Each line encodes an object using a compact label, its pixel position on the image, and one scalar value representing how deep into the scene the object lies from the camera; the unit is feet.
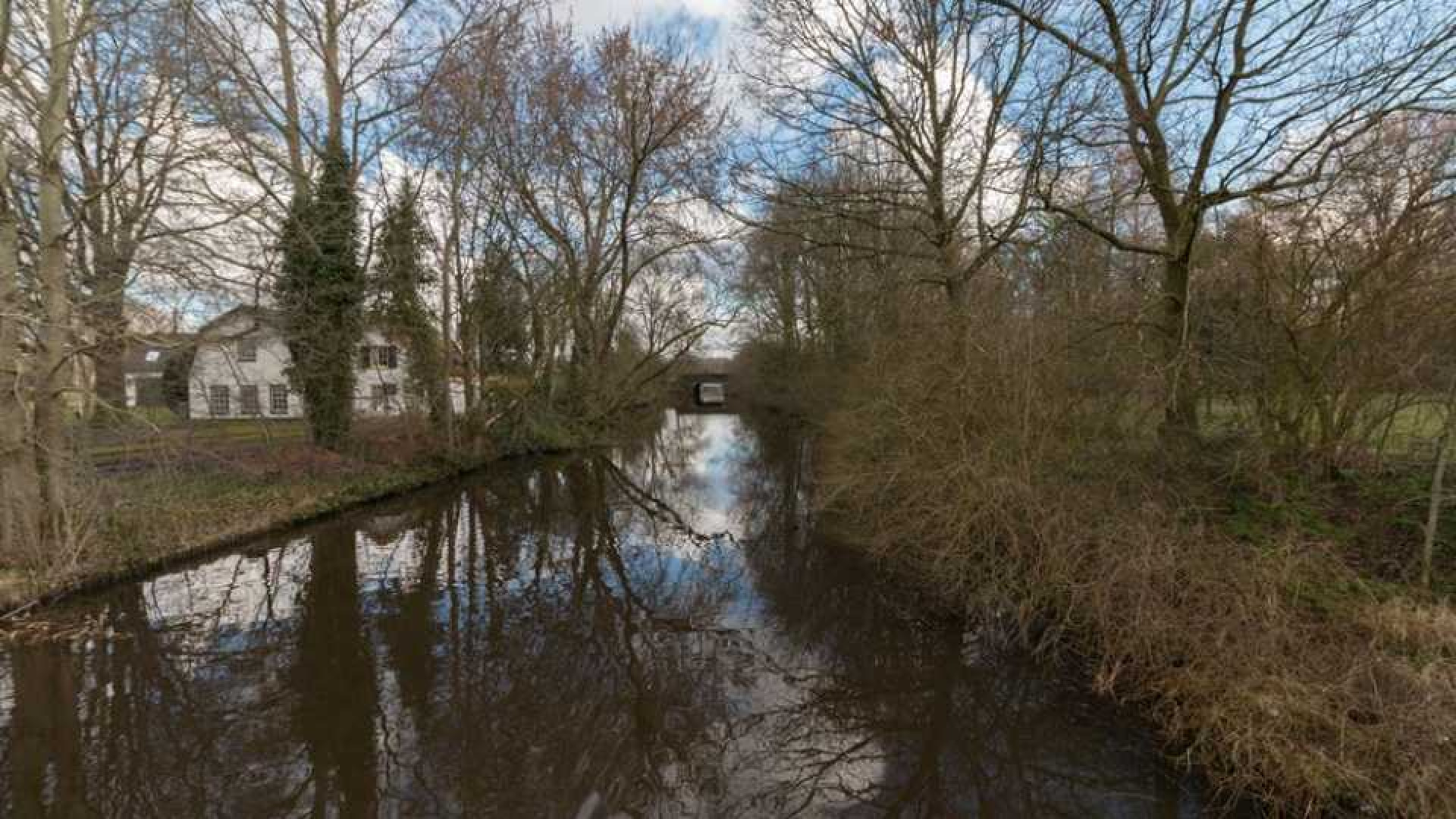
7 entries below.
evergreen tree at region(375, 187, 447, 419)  54.54
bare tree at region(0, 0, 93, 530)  25.26
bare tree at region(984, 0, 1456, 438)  20.01
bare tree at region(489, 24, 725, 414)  61.67
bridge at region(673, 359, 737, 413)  169.78
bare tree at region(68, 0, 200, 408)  26.27
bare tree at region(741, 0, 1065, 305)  34.09
